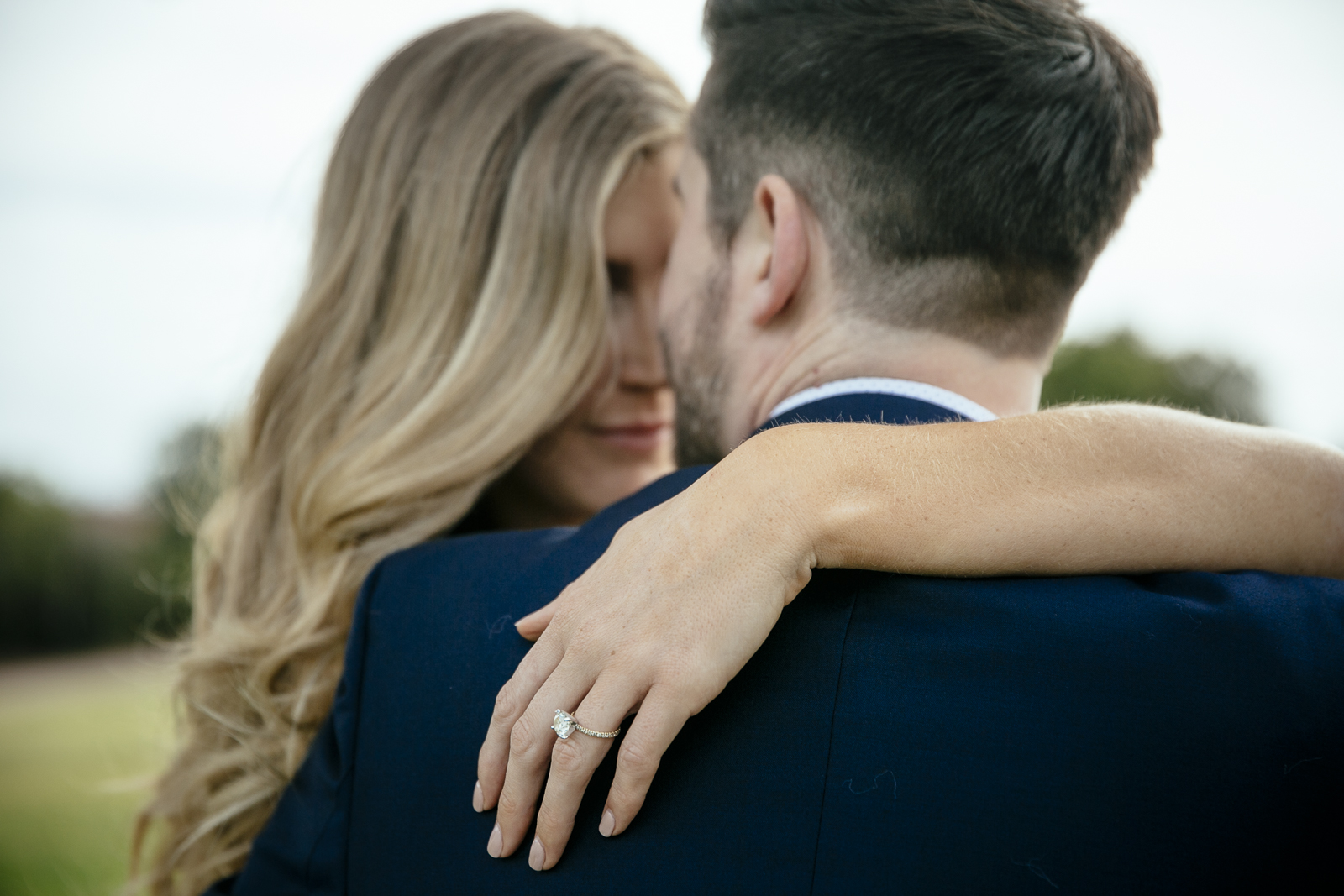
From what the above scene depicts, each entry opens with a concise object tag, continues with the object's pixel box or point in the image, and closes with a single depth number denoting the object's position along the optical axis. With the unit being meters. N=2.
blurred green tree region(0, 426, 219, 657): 21.77
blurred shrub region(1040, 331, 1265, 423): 24.03
